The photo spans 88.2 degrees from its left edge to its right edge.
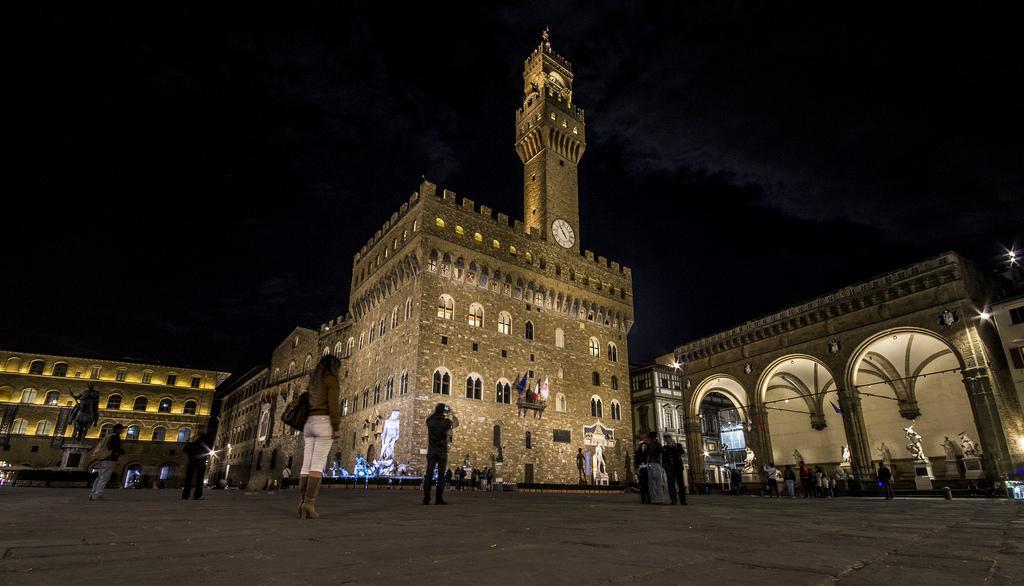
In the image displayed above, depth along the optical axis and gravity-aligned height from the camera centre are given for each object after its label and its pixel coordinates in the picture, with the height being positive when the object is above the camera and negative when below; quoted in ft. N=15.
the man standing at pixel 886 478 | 62.61 -1.41
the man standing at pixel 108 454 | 34.60 +1.03
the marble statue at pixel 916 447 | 79.87 +2.66
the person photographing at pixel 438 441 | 30.63 +1.52
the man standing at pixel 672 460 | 39.70 +0.49
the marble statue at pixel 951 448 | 89.86 +2.79
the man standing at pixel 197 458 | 37.10 +0.79
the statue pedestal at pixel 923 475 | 77.51 -1.36
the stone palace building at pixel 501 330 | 94.53 +27.13
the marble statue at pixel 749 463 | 97.18 +0.59
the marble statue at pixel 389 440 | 87.89 +4.67
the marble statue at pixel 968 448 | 75.72 +2.36
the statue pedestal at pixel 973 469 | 71.91 -0.51
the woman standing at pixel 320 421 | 19.17 +1.67
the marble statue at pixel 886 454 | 99.38 +2.09
